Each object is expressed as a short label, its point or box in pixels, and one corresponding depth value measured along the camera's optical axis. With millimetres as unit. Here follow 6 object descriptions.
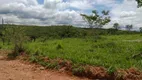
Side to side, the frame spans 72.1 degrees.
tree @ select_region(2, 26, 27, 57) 6141
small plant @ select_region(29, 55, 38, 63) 4848
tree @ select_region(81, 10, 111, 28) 13021
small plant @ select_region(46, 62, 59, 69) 4197
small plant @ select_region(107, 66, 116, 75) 3494
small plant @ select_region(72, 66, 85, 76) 3753
